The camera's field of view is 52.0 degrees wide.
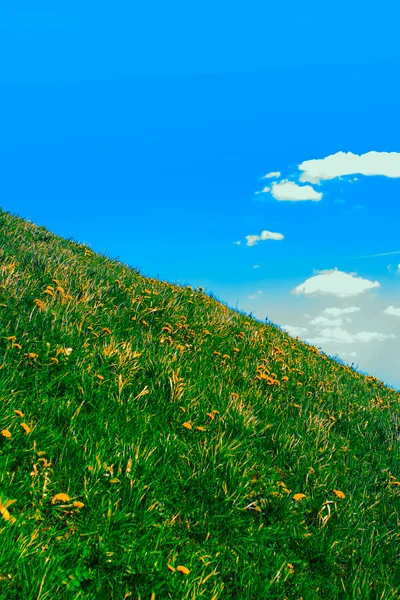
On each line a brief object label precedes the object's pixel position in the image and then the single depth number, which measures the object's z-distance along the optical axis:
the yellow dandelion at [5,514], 2.80
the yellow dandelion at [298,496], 4.02
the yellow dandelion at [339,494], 4.35
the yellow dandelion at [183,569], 2.81
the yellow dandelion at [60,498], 3.06
